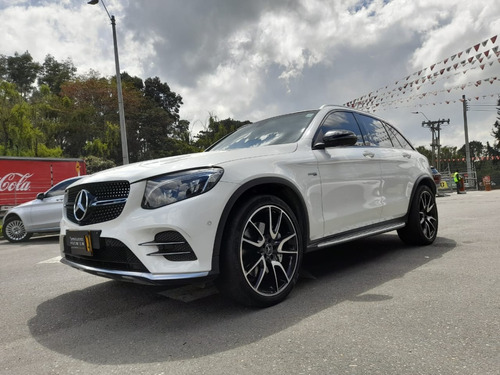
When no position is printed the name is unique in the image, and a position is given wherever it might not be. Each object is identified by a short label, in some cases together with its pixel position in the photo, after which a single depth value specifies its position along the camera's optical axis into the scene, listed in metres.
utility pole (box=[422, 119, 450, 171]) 45.88
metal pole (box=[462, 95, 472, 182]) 31.46
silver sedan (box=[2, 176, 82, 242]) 9.09
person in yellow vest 23.92
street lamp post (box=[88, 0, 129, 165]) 14.75
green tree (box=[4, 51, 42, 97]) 51.34
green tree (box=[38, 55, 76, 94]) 49.08
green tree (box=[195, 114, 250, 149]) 27.00
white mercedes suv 2.68
